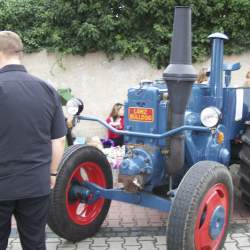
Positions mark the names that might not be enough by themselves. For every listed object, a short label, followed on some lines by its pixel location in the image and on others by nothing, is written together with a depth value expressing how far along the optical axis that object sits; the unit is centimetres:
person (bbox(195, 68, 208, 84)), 567
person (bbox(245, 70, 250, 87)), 797
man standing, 282
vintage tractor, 365
